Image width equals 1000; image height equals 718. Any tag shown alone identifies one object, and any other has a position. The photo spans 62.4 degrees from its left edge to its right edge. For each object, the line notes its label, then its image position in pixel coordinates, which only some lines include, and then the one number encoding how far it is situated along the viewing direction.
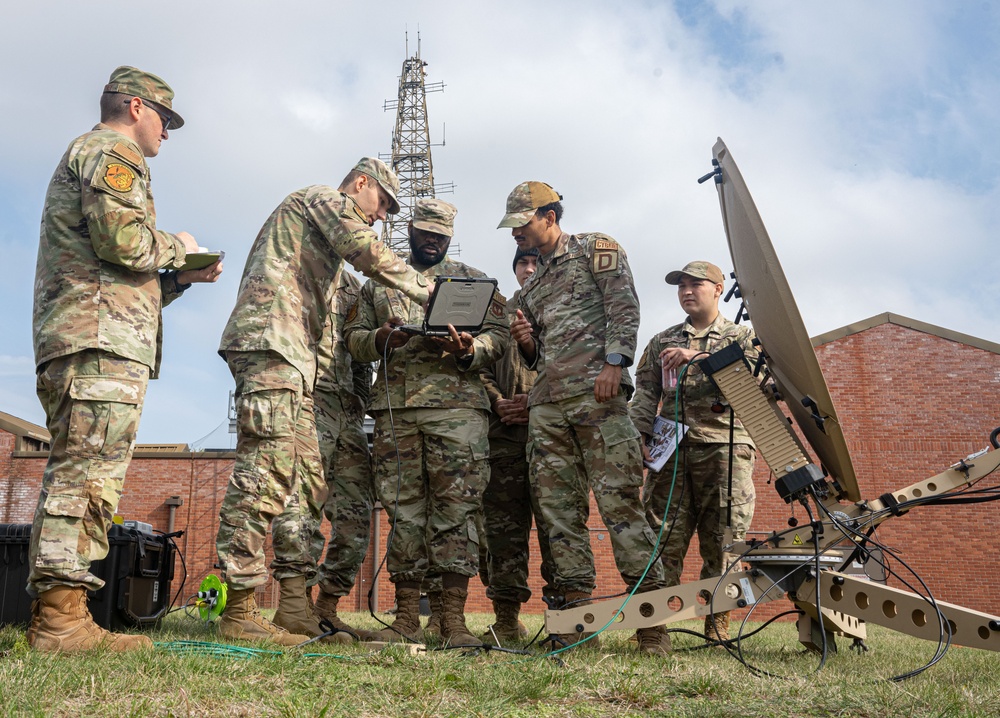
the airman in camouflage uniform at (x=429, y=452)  4.56
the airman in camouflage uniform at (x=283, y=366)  3.77
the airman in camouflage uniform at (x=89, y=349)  3.09
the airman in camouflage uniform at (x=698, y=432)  5.70
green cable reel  3.98
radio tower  33.94
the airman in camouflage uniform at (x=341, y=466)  5.29
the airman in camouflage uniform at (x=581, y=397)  4.38
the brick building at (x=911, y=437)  17.30
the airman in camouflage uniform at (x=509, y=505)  5.35
